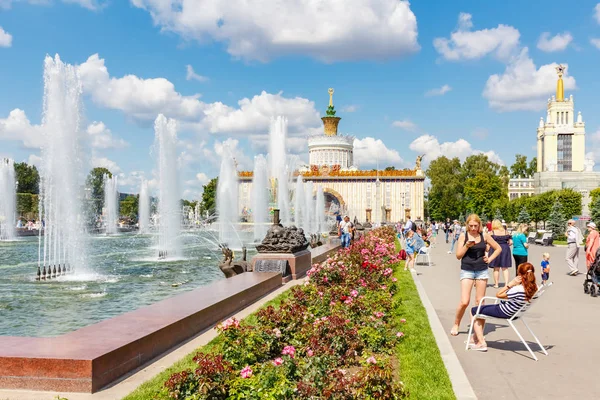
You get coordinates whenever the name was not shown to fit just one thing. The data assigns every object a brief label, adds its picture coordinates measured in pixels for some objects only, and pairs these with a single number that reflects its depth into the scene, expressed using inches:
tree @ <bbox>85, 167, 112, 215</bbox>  3188.2
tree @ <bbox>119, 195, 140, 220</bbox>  3444.9
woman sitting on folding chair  254.4
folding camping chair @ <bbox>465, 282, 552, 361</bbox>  256.3
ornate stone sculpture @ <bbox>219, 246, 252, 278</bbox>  472.1
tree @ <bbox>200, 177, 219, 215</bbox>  3676.2
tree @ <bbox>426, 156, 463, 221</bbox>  3223.4
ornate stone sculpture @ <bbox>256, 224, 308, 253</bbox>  507.8
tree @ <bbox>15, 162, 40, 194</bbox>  3085.6
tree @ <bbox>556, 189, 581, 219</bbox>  2153.1
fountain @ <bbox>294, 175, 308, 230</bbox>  1761.9
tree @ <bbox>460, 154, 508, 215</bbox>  2790.4
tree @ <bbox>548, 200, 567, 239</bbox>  1448.1
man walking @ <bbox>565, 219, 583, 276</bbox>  572.7
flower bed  171.8
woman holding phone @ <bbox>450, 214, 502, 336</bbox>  284.0
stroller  429.1
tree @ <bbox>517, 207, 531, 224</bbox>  1878.7
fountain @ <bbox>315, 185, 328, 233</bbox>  1902.1
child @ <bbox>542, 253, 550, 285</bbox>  489.4
